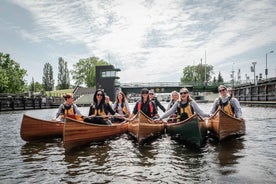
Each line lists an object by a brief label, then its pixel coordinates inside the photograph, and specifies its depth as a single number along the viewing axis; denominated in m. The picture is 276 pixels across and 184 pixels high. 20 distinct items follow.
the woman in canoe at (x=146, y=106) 8.48
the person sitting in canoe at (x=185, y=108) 6.99
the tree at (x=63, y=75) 80.43
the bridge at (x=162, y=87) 56.25
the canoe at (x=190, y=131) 6.03
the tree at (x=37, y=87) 85.36
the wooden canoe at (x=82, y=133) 6.07
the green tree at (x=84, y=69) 73.29
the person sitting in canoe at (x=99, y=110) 7.42
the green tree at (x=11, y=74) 38.63
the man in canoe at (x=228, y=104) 7.97
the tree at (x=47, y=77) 85.17
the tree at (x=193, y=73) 91.81
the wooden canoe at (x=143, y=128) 6.70
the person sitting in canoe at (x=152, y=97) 10.96
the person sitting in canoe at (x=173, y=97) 9.70
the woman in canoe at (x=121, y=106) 9.99
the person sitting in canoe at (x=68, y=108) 8.30
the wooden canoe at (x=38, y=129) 7.88
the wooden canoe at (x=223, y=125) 6.72
